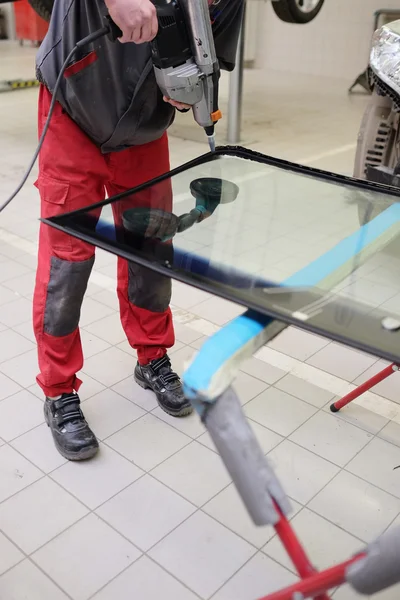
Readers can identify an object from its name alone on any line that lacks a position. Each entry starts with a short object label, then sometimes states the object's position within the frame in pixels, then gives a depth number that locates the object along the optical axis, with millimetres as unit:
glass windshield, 833
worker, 1326
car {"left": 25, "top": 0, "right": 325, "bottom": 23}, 5359
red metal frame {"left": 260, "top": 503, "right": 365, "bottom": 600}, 807
